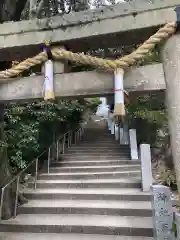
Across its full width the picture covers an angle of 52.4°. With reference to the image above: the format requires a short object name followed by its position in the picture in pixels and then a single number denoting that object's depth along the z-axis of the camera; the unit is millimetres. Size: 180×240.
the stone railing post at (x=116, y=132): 9822
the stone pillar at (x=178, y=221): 2035
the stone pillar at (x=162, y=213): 2728
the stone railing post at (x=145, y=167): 4966
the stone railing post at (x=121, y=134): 9061
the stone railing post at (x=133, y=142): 7344
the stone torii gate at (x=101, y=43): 2011
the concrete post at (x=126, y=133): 8716
